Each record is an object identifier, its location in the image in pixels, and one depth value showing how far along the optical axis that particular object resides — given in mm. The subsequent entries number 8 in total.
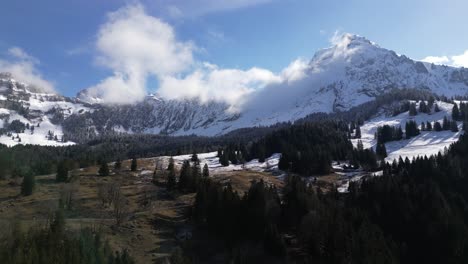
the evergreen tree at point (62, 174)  160625
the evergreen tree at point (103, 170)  175862
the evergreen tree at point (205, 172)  176500
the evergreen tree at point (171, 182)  146875
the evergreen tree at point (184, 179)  144625
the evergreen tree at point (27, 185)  133125
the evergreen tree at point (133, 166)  193438
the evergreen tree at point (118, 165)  195375
